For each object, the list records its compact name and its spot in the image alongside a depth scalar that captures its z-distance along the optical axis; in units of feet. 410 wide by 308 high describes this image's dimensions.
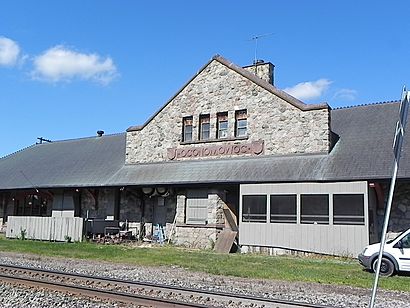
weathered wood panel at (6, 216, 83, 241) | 73.00
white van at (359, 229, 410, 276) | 41.93
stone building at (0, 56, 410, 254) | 57.00
